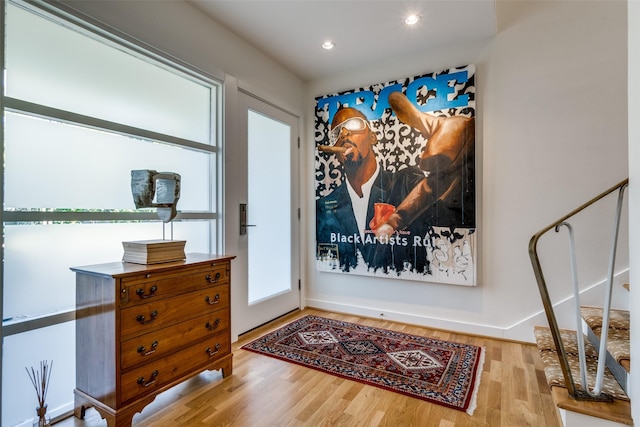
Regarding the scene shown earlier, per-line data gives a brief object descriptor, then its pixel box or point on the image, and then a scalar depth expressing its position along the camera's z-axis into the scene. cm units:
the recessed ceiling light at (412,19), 255
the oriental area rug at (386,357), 199
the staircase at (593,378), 145
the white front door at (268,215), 295
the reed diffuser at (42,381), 156
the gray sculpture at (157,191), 184
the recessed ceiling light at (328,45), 291
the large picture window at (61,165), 157
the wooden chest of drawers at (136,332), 156
